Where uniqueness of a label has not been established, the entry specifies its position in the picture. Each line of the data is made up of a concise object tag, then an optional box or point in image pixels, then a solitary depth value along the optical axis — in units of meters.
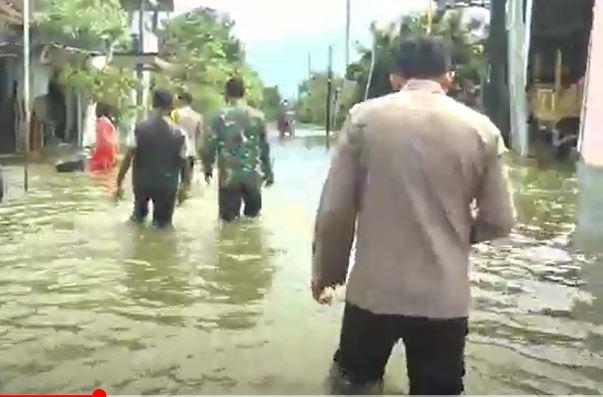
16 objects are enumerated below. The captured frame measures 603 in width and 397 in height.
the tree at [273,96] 84.21
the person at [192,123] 15.67
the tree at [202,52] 36.50
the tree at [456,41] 42.03
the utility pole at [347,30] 50.60
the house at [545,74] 31.81
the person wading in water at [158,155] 10.23
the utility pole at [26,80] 17.53
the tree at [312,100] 80.19
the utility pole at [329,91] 42.62
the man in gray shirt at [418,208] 3.78
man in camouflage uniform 10.71
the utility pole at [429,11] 36.12
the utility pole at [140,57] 30.35
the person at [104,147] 19.27
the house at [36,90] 24.03
